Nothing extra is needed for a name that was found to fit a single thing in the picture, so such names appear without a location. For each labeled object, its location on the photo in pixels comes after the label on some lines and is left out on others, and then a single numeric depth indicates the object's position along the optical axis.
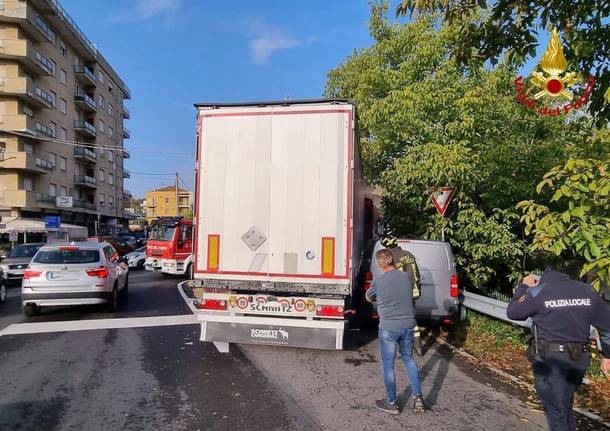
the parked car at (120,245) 31.12
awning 36.77
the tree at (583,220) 3.98
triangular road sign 9.61
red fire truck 19.03
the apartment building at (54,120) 41.31
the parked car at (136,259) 25.77
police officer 3.65
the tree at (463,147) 9.55
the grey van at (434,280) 8.51
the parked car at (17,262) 18.39
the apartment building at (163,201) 126.11
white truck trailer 6.95
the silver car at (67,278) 10.09
